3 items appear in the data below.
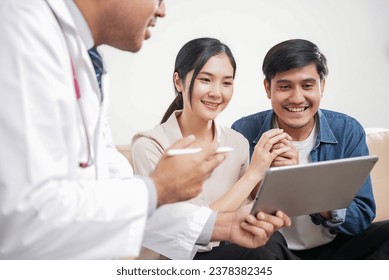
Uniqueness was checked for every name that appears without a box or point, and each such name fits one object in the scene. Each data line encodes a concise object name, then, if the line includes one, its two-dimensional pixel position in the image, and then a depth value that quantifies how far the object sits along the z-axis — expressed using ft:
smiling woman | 4.23
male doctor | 2.11
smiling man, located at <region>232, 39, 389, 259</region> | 4.57
